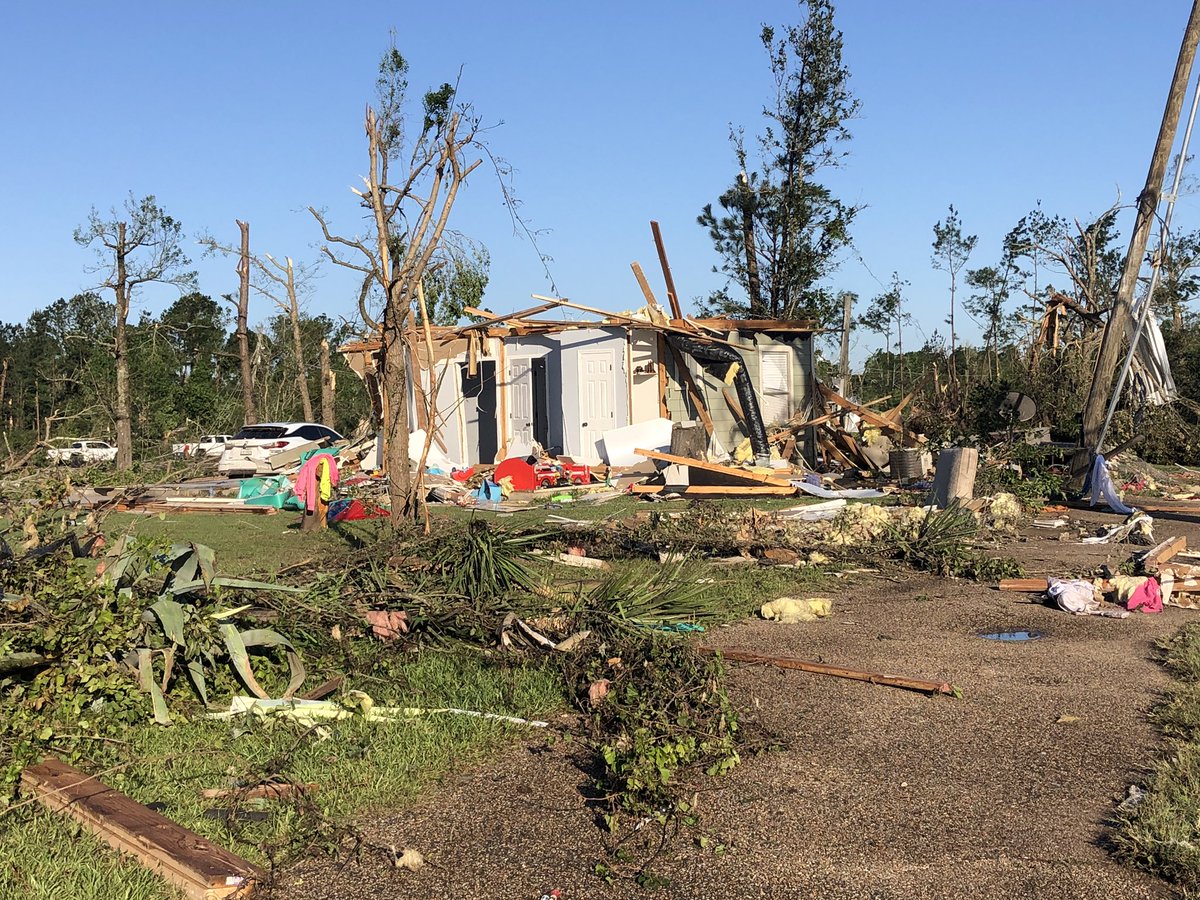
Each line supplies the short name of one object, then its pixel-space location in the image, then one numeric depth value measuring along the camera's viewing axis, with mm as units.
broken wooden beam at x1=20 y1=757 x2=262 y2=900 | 3357
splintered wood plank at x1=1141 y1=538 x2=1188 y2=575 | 8680
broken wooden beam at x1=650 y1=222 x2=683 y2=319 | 19141
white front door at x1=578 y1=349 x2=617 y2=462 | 19953
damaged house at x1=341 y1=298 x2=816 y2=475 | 19797
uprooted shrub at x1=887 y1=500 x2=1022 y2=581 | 9102
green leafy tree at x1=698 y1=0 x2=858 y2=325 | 26109
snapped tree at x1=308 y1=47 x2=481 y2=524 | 9703
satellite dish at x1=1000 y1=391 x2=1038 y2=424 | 17797
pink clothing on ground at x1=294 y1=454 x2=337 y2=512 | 12797
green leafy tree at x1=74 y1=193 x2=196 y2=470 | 25562
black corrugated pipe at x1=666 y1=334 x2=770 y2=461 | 20016
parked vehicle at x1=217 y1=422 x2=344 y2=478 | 23219
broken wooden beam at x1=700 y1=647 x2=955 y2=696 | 5520
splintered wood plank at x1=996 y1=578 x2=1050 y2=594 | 8484
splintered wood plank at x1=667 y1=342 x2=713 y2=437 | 20141
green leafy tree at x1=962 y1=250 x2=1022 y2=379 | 35594
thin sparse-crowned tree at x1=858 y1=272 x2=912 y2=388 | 38938
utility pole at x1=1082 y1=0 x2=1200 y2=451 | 14789
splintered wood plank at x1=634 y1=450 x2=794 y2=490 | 16359
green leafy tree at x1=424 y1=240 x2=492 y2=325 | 24812
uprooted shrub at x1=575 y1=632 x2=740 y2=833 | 4020
